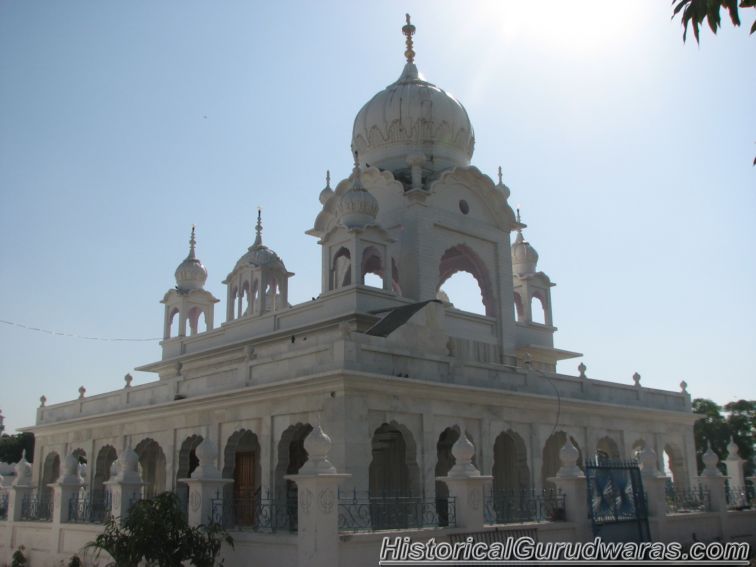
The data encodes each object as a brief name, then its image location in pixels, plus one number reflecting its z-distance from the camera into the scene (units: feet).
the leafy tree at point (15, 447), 193.98
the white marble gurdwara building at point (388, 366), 61.52
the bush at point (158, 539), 42.39
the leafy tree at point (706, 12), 25.68
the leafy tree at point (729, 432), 155.97
